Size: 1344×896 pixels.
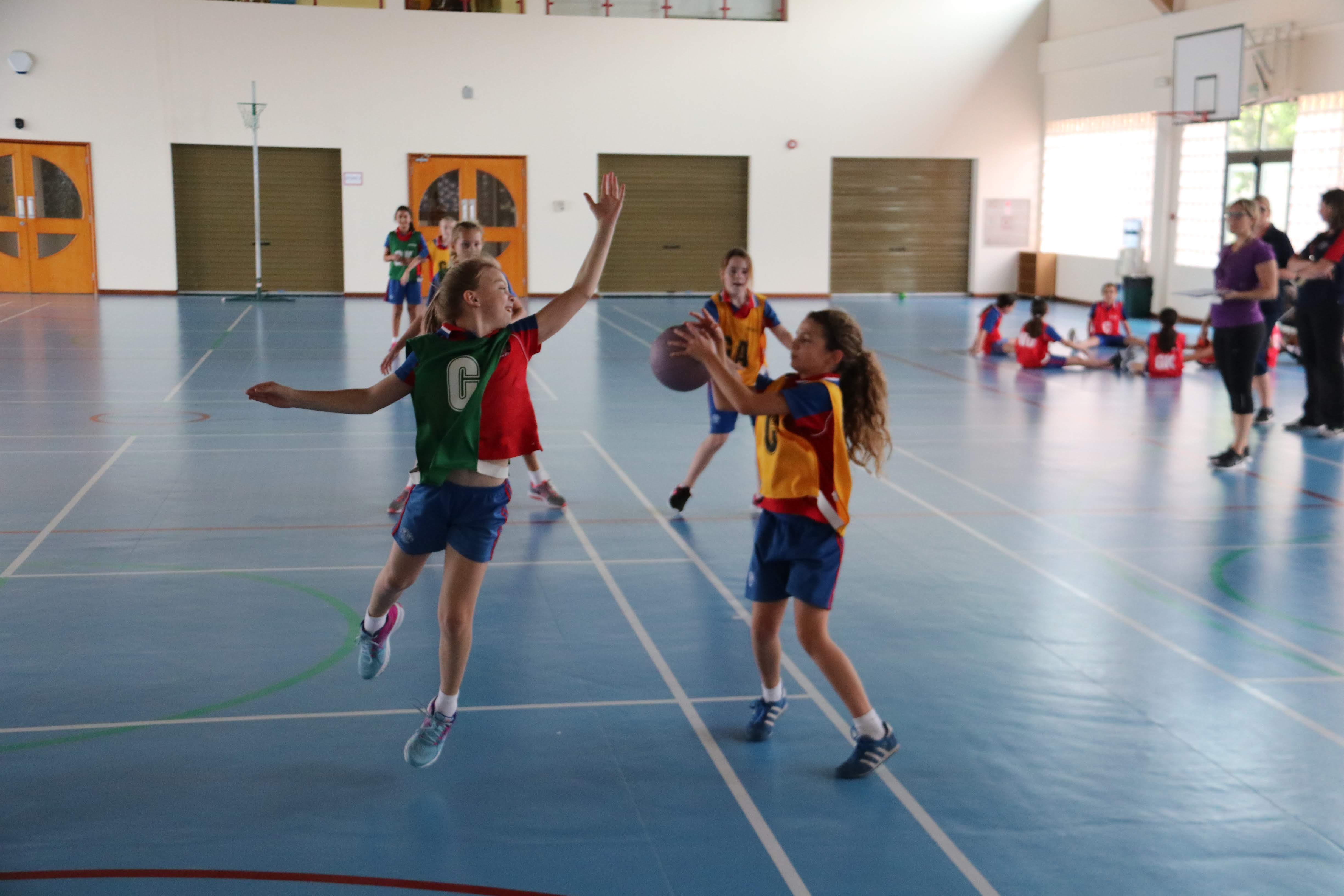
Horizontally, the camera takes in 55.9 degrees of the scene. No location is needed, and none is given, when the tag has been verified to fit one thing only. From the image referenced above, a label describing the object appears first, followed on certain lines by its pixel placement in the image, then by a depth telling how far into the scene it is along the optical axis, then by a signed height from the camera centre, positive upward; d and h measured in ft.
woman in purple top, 27.84 -1.25
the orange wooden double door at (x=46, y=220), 74.33 +1.64
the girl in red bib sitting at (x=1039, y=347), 46.29 -3.18
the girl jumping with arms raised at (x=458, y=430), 12.23 -1.71
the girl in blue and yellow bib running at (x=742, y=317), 21.66 -1.05
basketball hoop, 62.39 +7.15
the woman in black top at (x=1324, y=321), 31.40 -1.46
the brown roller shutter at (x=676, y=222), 80.64 +2.16
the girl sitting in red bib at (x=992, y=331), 49.24 -2.75
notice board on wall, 84.48 +2.46
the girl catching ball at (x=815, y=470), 12.41 -2.11
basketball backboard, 59.52 +9.06
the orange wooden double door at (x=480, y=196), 77.71 +3.51
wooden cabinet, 82.02 -0.85
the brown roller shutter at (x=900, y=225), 82.94 +2.18
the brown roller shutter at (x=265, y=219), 76.43 +1.90
